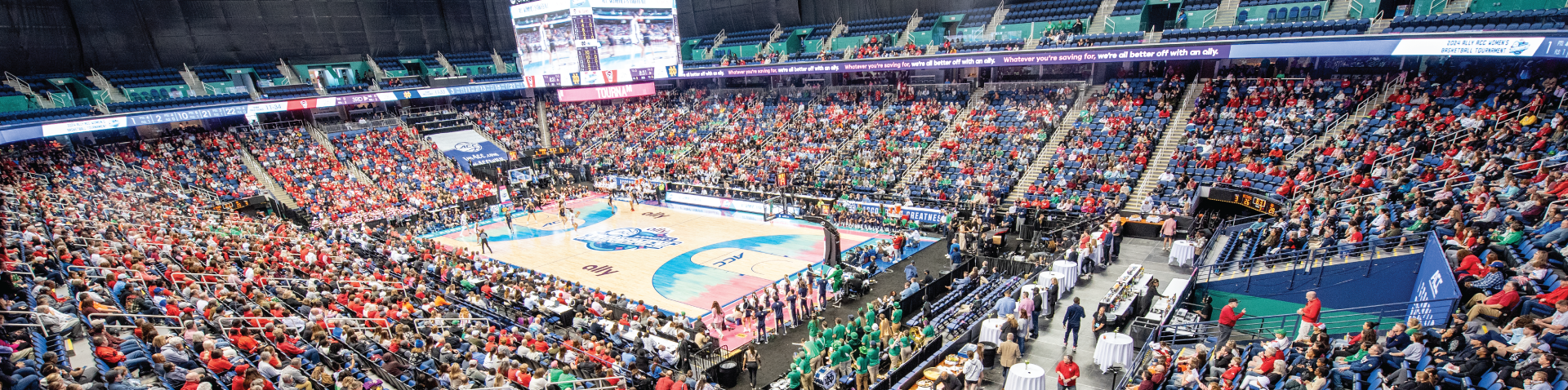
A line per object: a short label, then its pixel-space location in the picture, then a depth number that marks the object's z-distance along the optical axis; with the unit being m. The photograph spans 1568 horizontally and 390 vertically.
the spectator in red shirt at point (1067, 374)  10.64
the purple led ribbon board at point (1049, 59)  24.42
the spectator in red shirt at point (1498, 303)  9.18
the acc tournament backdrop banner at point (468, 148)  39.16
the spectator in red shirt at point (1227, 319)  11.51
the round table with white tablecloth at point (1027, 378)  10.73
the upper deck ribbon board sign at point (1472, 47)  17.30
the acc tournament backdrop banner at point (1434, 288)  10.09
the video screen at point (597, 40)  34.81
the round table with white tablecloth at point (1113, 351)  11.84
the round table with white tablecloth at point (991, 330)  13.15
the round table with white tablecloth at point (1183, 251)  17.27
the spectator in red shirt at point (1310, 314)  10.93
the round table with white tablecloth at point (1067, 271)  16.05
